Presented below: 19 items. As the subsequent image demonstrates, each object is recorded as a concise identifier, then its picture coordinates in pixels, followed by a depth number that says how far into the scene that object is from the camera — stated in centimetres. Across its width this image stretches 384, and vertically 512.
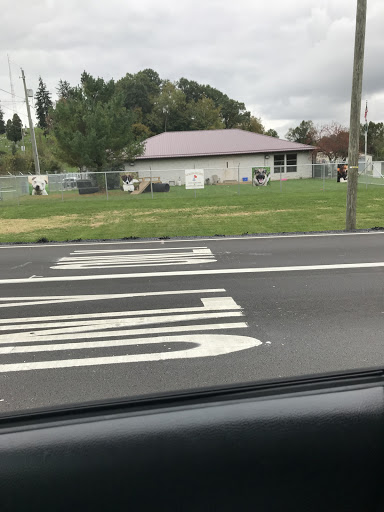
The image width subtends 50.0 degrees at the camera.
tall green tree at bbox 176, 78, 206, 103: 8888
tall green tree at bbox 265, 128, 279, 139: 8931
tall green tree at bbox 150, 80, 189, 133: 7338
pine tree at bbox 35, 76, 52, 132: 11775
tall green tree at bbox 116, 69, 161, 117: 8381
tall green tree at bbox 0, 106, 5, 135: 12924
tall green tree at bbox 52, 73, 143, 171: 3269
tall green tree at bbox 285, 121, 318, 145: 6474
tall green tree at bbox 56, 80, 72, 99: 11789
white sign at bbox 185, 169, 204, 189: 2727
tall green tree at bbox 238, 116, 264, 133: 7656
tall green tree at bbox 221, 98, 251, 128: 8431
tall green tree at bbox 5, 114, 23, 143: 9094
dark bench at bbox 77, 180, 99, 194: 2939
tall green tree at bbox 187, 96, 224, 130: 7138
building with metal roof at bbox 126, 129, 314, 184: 4462
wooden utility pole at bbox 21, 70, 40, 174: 3305
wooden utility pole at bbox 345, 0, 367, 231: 1145
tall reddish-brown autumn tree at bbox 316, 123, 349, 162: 5294
